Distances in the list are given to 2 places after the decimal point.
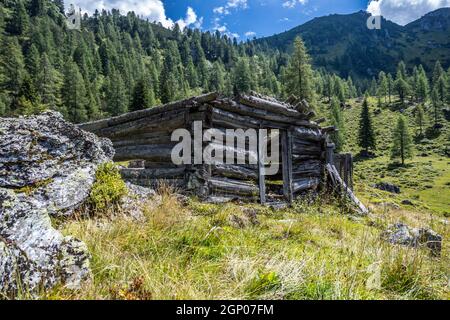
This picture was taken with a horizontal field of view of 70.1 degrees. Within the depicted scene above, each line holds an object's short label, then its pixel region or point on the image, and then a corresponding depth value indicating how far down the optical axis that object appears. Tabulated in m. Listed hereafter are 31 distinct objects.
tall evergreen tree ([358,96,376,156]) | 72.12
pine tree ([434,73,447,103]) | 99.65
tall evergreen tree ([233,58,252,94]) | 76.88
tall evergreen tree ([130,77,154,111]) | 56.06
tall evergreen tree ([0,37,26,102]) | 76.38
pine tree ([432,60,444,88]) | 110.54
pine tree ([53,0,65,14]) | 161.45
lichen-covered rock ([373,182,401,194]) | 45.84
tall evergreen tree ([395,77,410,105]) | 102.19
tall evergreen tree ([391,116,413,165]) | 67.88
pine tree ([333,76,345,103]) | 106.69
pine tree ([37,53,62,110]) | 71.81
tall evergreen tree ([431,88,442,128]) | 89.56
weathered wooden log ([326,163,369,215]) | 10.23
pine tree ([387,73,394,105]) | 108.99
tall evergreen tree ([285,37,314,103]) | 40.28
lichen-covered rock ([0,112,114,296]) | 1.92
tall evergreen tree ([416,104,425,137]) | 85.38
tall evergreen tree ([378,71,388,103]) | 106.56
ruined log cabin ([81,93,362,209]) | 8.07
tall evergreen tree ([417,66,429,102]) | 99.81
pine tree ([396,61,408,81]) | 109.74
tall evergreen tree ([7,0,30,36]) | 120.44
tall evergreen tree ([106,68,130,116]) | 77.38
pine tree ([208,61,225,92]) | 109.83
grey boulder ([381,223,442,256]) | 4.34
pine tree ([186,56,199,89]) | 115.15
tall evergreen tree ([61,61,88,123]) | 72.06
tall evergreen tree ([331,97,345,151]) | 63.84
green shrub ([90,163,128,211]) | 4.12
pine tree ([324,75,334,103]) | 107.56
